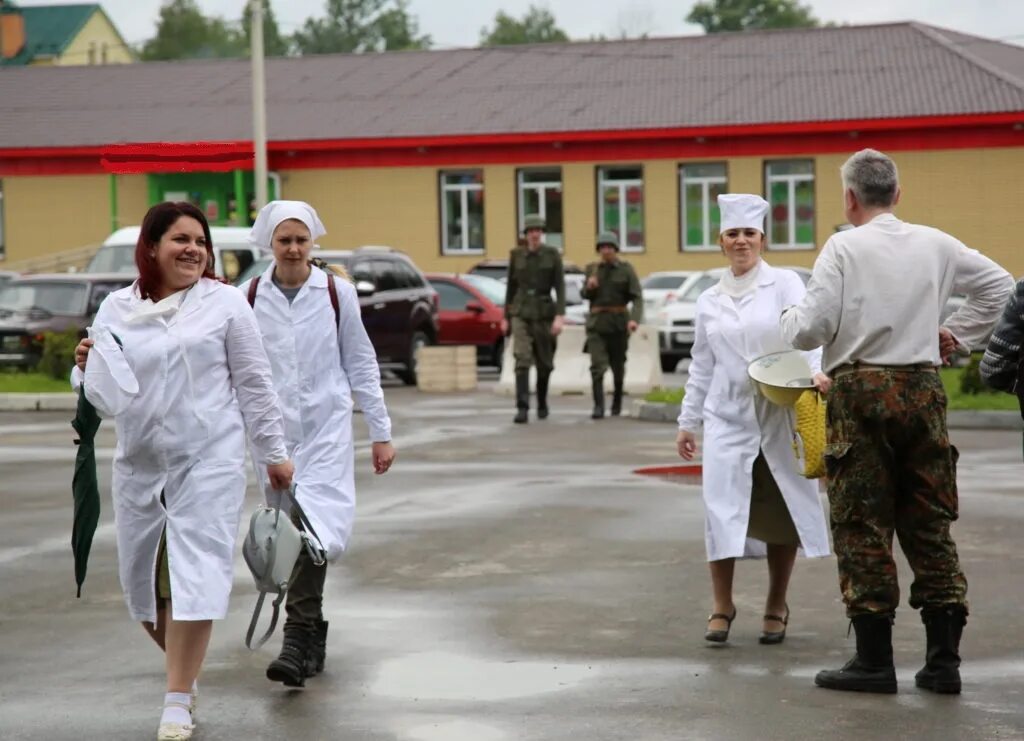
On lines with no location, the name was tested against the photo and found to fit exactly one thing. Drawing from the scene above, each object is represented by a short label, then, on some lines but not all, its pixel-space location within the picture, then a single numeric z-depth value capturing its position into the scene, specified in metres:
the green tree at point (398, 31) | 123.38
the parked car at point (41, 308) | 25.22
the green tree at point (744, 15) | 102.44
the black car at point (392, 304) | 26.38
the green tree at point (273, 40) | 123.38
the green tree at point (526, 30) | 127.94
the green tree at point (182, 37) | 119.19
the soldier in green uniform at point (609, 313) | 20.50
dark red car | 29.36
